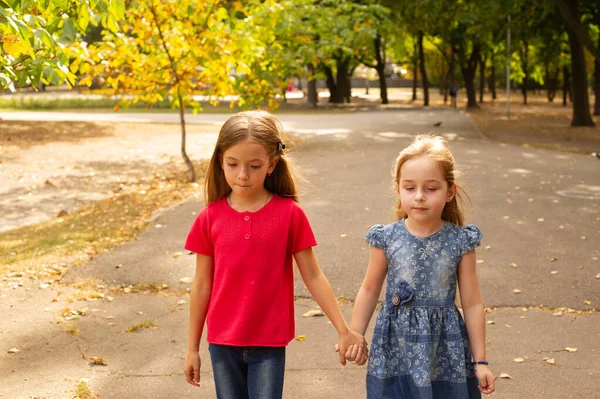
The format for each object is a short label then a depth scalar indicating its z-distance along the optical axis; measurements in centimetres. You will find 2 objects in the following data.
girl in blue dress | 288
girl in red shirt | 297
